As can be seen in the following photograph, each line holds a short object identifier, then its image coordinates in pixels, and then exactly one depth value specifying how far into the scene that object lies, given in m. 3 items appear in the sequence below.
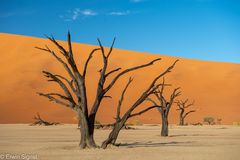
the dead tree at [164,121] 24.28
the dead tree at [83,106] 14.08
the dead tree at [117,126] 14.29
